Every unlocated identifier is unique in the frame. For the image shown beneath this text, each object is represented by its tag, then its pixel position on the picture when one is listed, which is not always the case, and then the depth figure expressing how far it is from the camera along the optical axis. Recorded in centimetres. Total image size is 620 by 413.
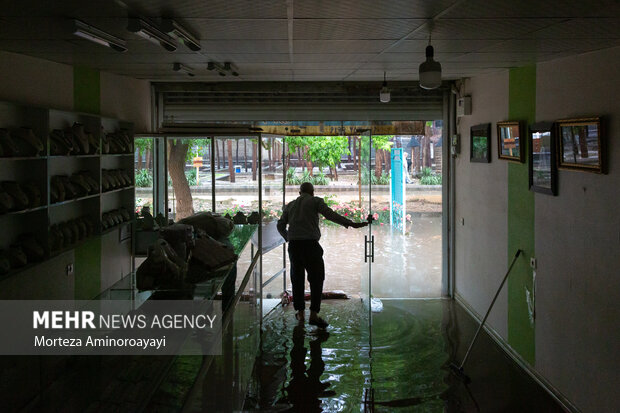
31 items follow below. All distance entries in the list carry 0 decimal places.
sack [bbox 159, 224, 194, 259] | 317
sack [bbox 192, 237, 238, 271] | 329
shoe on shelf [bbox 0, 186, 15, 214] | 399
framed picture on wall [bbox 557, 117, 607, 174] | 391
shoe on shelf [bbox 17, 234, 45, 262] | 447
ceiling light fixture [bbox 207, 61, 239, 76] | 535
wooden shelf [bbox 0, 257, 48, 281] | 405
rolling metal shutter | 768
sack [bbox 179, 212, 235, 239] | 440
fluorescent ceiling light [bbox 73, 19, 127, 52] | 340
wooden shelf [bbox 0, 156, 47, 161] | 406
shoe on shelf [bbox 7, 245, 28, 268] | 423
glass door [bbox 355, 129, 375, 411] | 643
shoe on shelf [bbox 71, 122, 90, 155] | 505
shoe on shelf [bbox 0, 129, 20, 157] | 404
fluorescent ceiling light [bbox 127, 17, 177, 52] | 330
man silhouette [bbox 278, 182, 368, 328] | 660
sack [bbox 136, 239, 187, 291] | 281
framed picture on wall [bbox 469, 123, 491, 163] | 636
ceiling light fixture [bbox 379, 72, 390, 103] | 667
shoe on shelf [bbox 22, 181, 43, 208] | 437
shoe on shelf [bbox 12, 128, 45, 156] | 433
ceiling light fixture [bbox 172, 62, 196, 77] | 535
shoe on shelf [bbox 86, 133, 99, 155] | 527
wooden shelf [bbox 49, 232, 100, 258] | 475
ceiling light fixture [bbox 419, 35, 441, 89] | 375
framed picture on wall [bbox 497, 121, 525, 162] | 534
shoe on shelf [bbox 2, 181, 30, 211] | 417
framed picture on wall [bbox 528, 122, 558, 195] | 463
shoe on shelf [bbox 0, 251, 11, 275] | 404
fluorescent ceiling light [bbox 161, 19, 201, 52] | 338
